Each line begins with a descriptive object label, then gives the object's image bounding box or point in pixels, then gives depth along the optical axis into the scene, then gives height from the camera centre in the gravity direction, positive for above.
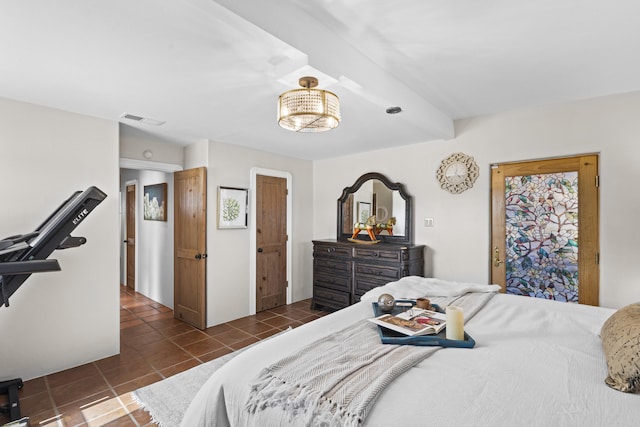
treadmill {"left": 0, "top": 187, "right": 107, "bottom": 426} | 1.86 -0.22
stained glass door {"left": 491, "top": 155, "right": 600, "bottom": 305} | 2.84 -0.14
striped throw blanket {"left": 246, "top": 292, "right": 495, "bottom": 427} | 0.98 -0.59
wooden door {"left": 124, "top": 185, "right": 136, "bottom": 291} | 5.68 -0.41
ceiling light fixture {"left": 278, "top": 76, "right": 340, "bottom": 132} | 1.88 +0.65
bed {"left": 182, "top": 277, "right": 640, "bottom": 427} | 0.93 -0.59
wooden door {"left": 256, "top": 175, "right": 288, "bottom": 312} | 4.49 -0.41
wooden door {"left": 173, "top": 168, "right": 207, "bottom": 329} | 3.82 -0.41
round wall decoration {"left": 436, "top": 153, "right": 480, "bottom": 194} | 3.51 +0.47
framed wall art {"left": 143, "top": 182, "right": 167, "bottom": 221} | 4.73 +0.19
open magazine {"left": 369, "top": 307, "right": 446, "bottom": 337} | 1.53 -0.57
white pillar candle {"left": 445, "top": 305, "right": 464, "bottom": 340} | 1.46 -0.52
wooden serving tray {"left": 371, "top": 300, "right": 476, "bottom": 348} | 1.41 -0.58
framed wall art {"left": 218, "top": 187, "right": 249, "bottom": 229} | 4.00 +0.09
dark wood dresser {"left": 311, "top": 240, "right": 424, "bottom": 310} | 3.73 -0.69
